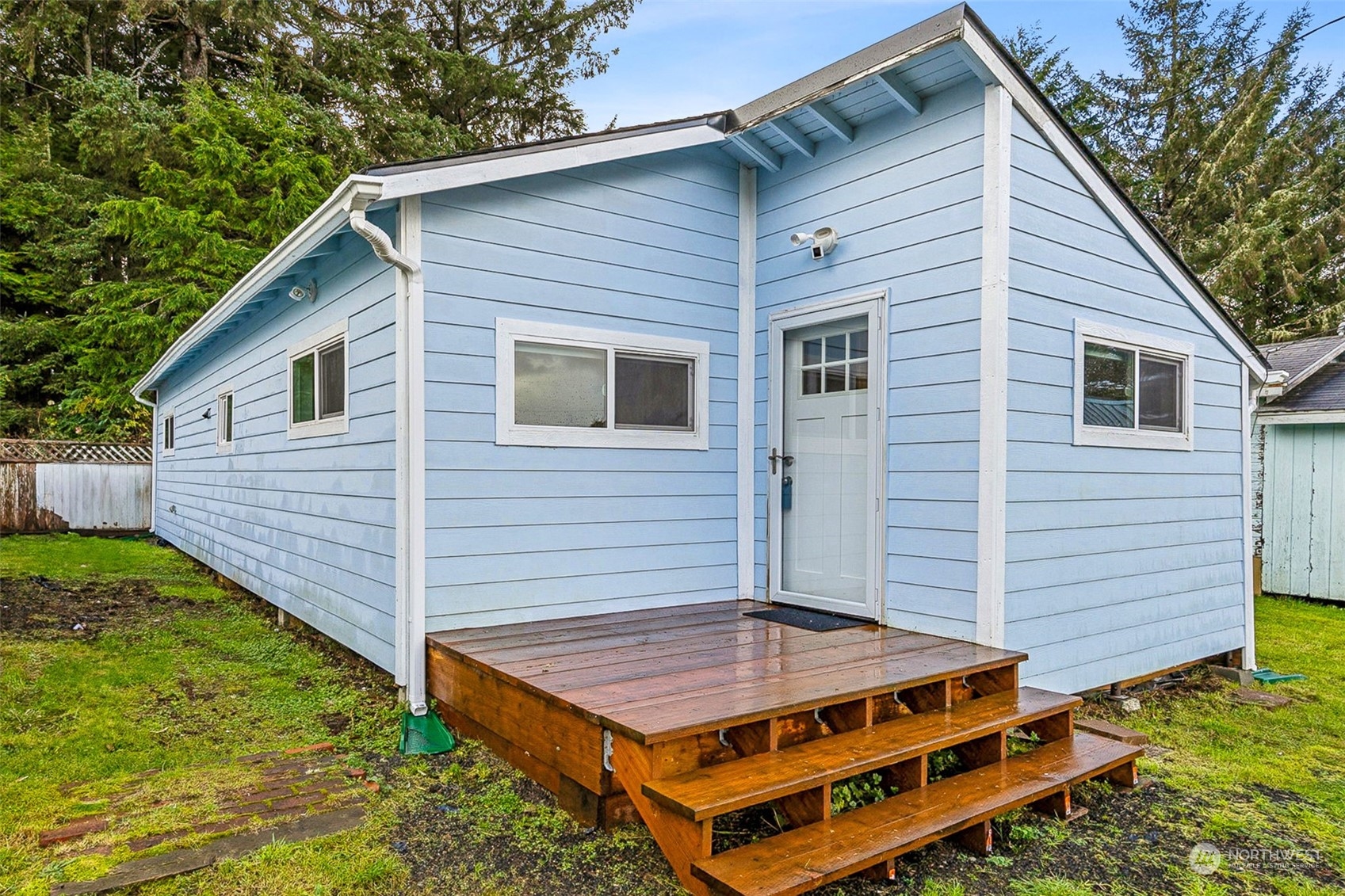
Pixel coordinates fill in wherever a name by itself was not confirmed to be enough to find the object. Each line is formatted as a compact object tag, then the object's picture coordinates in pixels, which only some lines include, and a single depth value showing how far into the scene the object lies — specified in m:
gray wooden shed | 7.73
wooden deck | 2.35
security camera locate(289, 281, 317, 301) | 5.43
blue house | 3.82
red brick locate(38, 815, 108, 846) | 2.61
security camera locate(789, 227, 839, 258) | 4.50
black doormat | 4.15
